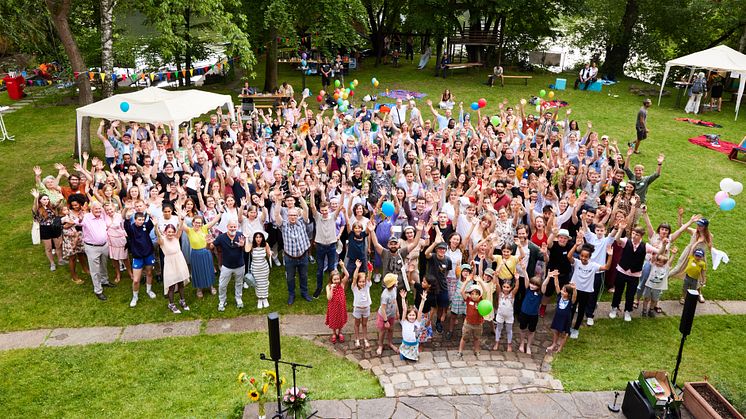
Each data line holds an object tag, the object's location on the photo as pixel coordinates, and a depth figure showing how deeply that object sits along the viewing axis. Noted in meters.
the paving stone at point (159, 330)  7.45
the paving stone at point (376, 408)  5.84
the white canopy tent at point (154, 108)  11.51
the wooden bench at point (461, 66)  24.80
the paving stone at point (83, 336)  7.31
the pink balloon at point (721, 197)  8.30
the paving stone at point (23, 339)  7.22
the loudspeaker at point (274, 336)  5.07
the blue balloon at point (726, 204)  8.12
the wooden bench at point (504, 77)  23.18
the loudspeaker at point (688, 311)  5.53
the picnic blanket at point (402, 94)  20.73
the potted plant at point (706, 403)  5.57
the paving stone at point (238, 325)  7.59
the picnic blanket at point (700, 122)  18.61
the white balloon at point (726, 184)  8.19
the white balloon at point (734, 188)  8.11
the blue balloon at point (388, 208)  8.20
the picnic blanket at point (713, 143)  16.09
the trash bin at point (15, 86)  20.88
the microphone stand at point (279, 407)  5.50
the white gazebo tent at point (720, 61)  18.89
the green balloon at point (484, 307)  6.57
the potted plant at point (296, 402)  5.64
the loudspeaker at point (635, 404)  5.56
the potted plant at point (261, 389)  5.54
